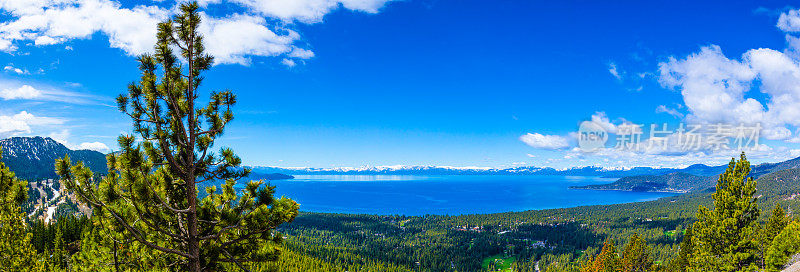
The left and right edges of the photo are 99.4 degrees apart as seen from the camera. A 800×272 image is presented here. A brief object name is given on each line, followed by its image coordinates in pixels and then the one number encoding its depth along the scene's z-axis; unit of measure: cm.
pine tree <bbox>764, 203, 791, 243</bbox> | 3695
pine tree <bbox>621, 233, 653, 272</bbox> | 4409
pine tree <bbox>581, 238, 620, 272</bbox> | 4378
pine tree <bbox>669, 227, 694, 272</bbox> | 4059
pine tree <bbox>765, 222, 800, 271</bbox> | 2804
